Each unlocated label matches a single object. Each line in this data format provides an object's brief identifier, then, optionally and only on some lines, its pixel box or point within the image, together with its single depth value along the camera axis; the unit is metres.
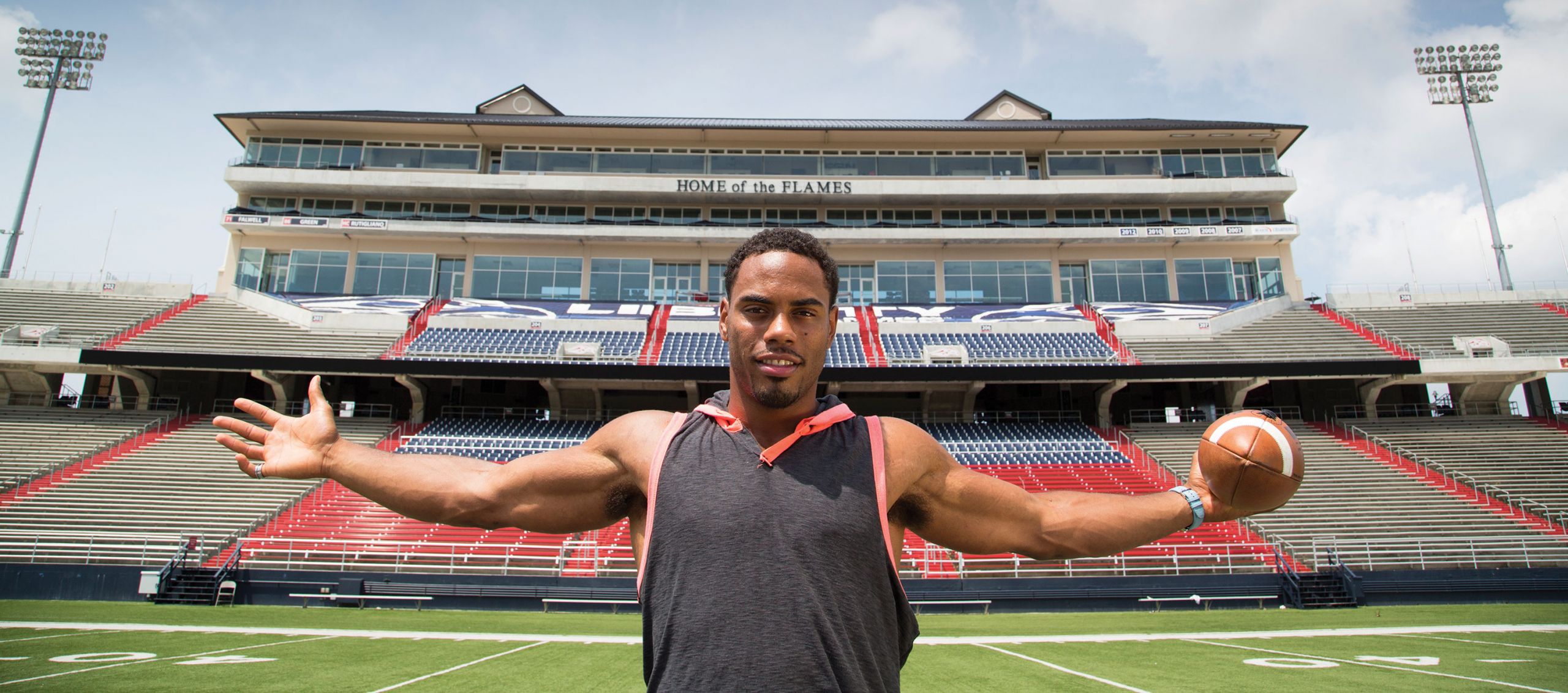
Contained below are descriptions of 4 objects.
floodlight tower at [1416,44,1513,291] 39.72
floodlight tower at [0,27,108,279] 38.34
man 1.94
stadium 17.55
